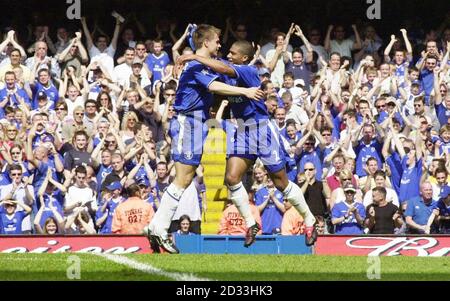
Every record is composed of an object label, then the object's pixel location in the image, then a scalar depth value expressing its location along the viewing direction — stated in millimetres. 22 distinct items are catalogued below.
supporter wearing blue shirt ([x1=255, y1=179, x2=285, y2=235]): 17766
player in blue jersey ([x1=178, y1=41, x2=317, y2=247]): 15266
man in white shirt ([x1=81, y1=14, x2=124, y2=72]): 21141
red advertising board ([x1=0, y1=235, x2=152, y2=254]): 16078
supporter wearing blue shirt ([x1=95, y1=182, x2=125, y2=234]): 18078
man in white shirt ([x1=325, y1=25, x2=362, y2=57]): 21859
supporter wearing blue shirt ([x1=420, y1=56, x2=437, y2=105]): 21156
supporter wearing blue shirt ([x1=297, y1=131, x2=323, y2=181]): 19233
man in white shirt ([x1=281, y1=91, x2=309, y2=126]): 20141
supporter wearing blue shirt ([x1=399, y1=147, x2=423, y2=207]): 18969
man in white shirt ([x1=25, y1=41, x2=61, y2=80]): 20781
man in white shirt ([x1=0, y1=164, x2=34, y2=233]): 18297
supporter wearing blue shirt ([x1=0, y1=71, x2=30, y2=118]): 20109
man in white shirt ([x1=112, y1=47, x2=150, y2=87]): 20859
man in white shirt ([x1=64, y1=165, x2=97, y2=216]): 18188
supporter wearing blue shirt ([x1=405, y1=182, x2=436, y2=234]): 18172
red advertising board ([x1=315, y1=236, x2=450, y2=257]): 15914
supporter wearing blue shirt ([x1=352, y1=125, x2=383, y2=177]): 19703
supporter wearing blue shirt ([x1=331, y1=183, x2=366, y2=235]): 17828
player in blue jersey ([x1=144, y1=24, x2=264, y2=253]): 15047
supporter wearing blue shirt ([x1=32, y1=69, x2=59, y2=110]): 20234
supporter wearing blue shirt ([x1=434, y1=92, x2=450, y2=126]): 20688
